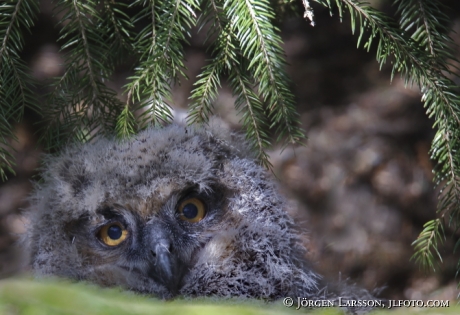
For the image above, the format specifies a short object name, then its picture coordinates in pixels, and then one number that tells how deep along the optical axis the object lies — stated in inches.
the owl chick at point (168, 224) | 149.2
